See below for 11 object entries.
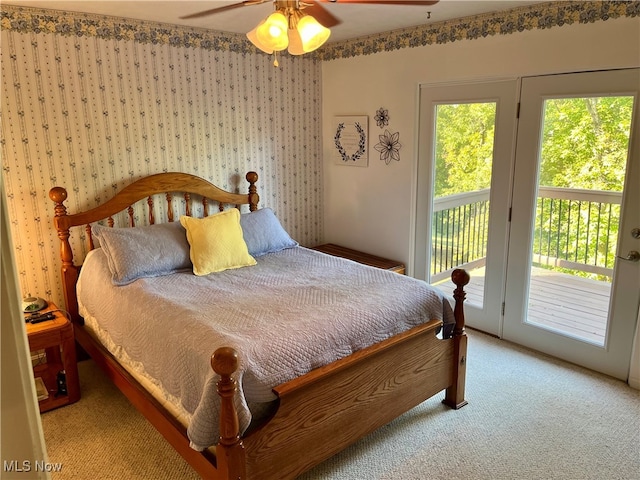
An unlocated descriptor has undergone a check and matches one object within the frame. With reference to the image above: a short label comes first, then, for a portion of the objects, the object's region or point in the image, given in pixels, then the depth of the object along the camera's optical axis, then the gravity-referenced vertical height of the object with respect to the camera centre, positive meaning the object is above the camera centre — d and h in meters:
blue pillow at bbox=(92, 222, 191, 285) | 3.00 -0.66
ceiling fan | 1.90 +0.44
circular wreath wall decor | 4.26 +0.00
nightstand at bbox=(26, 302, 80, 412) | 2.77 -1.26
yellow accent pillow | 3.22 -0.66
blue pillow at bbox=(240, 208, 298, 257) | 3.59 -0.66
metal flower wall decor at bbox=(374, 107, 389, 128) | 4.04 +0.21
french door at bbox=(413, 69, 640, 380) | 2.94 -0.43
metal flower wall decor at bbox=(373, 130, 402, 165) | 4.00 -0.03
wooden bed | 1.92 -1.18
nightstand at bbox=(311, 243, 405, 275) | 4.06 -0.98
